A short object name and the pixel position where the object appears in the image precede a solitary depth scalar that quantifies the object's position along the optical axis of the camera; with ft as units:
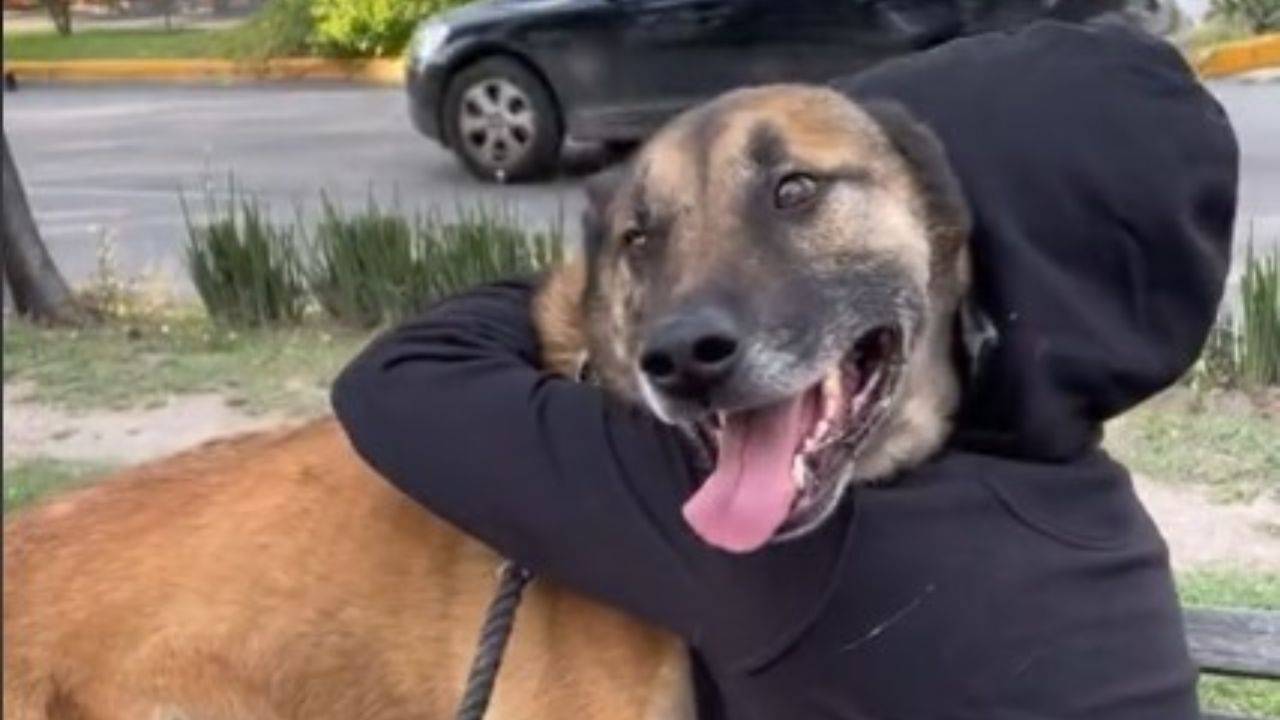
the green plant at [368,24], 29.68
